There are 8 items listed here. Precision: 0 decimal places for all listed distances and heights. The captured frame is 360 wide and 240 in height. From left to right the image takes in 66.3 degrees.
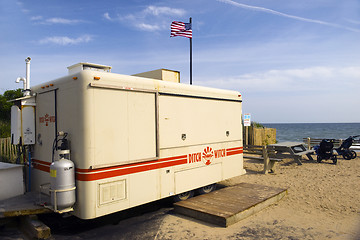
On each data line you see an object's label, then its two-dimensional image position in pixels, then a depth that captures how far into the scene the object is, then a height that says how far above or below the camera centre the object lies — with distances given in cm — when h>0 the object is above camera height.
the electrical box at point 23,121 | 552 +11
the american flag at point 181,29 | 1196 +414
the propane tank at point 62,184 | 436 -93
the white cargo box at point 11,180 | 528 -105
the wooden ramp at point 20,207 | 452 -138
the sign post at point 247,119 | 1354 +20
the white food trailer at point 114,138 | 452 -26
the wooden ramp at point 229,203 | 538 -176
